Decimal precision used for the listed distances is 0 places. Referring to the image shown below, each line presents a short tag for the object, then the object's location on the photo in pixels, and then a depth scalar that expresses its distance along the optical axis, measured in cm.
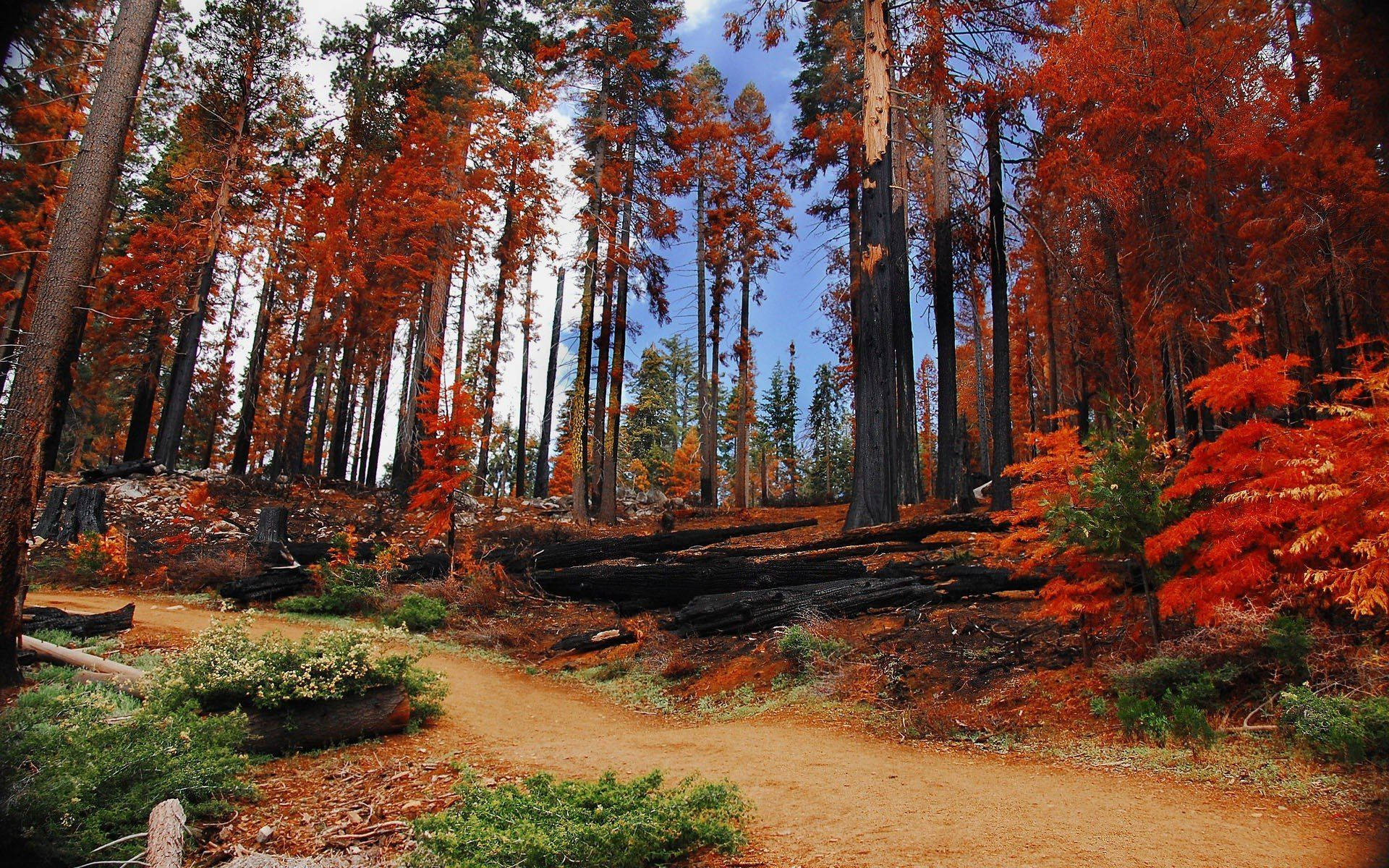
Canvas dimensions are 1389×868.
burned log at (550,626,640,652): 1111
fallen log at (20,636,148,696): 702
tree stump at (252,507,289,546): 1505
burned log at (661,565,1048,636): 959
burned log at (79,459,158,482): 1833
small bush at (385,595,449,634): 1234
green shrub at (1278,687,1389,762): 441
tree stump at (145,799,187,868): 347
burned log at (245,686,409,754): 589
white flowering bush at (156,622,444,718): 588
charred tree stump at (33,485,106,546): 1516
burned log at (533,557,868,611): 1123
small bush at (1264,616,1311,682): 533
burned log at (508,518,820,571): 1473
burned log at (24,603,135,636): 876
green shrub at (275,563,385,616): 1302
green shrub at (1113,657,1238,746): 539
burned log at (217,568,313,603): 1341
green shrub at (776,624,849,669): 877
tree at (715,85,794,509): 2855
